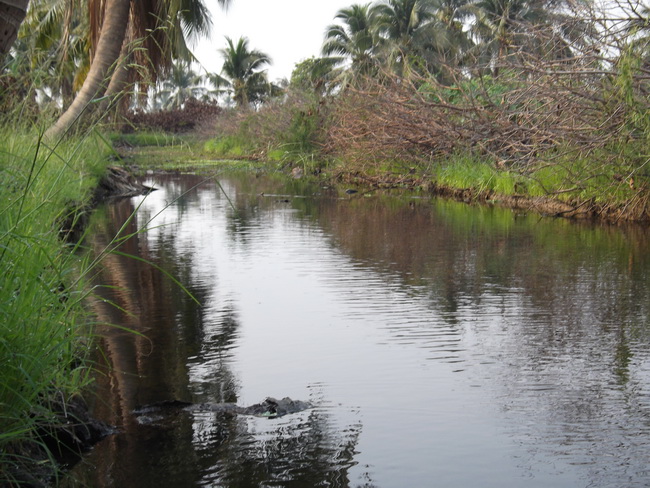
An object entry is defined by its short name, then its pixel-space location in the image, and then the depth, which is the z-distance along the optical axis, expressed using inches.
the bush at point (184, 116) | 2161.7
